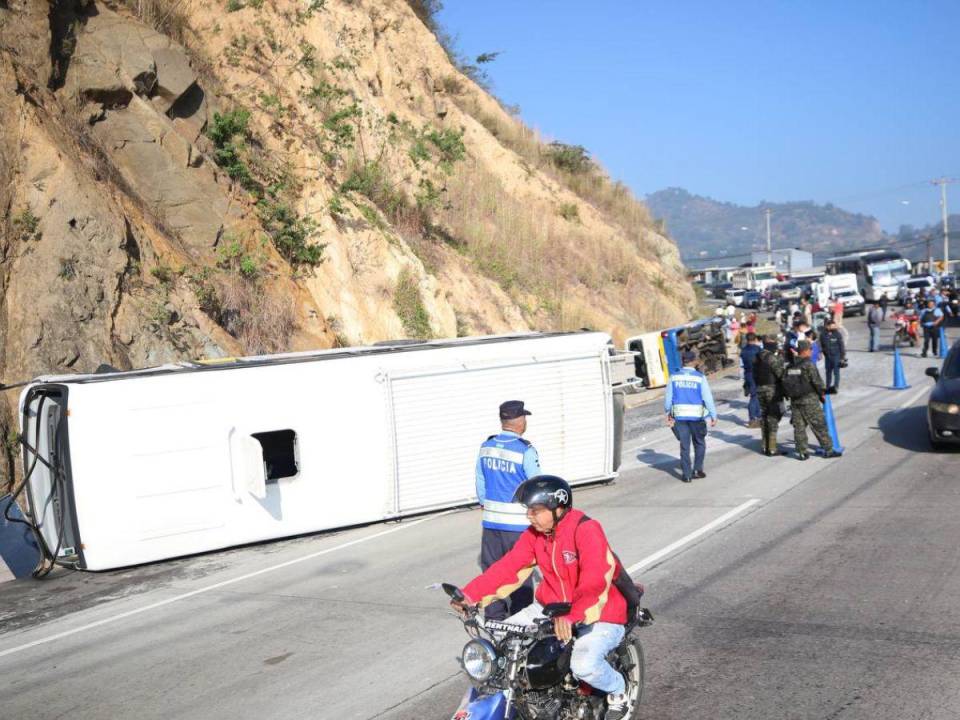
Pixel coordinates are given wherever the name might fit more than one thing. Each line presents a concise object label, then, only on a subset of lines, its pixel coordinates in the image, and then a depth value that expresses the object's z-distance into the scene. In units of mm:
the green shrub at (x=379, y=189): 29078
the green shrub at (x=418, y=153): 32375
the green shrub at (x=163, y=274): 18719
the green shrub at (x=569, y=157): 47469
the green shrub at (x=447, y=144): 34781
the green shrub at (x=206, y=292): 19578
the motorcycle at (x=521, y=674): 4840
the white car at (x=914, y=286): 56491
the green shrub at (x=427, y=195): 31438
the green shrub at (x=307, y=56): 28917
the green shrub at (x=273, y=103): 25797
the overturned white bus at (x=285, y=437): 11453
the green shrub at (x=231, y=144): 23391
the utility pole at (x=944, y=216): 105112
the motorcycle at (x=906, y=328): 34969
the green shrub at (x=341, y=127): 27888
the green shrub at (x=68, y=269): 16875
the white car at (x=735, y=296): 75475
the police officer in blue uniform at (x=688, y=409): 14562
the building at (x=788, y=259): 114875
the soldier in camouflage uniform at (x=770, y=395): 16359
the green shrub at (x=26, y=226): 16828
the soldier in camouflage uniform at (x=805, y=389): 15398
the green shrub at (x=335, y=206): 25500
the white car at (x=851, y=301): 55875
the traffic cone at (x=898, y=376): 25109
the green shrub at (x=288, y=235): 23281
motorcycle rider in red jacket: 5270
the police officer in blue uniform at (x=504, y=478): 7430
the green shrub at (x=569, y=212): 41188
